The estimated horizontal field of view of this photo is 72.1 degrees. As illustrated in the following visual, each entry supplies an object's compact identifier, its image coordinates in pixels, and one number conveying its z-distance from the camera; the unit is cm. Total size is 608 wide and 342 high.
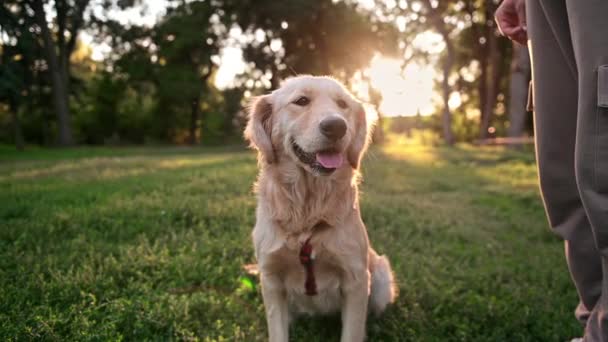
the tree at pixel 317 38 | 2608
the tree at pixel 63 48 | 1750
